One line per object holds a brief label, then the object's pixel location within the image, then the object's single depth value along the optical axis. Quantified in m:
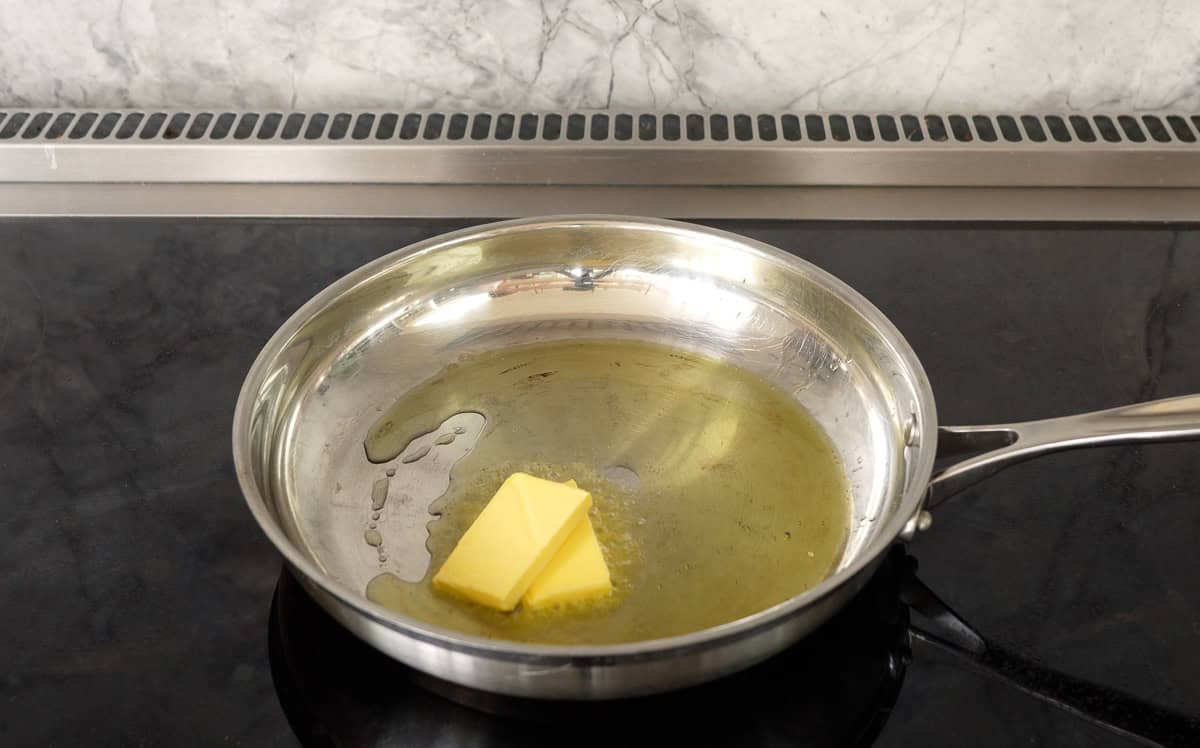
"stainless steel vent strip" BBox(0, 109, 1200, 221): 0.91
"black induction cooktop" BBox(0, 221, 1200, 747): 0.56
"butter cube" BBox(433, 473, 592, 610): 0.57
